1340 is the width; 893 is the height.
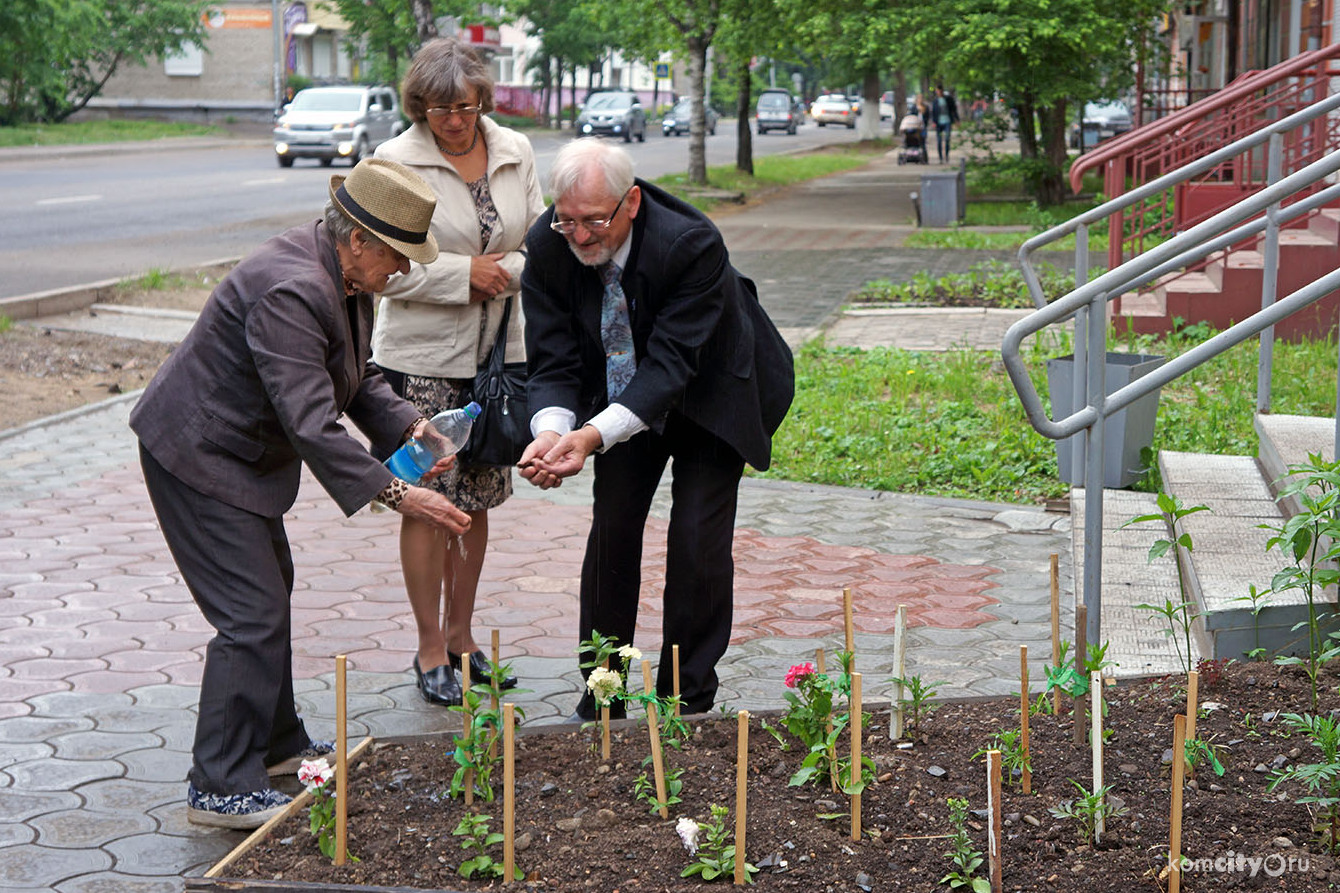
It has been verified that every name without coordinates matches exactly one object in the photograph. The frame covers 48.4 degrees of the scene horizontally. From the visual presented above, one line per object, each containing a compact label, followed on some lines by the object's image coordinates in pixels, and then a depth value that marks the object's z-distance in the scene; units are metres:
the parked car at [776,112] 62.56
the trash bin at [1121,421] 6.35
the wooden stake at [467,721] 3.35
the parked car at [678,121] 59.28
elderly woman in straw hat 3.46
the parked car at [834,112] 71.50
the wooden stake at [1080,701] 3.28
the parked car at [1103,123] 38.16
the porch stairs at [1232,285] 9.38
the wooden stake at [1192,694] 2.87
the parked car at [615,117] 51.69
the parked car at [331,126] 31.19
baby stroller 36.69
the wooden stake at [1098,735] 2.93
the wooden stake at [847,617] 3.52
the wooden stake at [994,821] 2.76
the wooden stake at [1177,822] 2.69
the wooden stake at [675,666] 3.57
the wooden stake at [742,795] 2.92
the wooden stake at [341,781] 3.11
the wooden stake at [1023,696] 3.23
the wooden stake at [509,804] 2.97
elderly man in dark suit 3.71
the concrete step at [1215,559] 4.00
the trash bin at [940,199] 20.20
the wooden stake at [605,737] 3.49
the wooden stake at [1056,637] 3.54
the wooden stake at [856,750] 3.02
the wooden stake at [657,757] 3.18
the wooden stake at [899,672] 3.48
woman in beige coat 4.36
